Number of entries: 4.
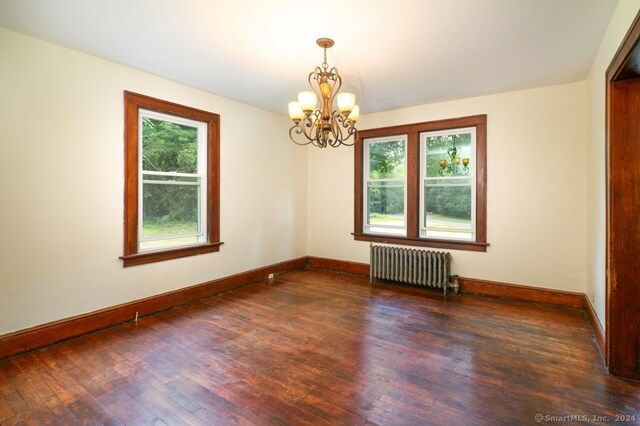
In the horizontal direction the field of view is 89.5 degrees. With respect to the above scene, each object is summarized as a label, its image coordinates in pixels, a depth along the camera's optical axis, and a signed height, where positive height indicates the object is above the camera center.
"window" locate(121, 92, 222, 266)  3.46 +0.39
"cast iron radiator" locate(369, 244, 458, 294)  4.46 -0.76
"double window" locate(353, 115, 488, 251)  4.49 +0.45
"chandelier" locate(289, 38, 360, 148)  2.71 +0.91
